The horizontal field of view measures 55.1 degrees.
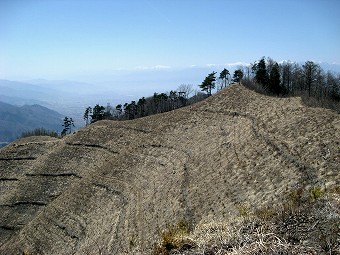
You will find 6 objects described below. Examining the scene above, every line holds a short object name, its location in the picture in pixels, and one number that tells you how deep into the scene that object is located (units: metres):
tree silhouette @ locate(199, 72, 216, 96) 87.81
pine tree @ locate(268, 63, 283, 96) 65.06
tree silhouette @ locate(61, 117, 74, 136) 113.89
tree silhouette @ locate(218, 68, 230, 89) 90.83
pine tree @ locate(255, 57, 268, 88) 68.31
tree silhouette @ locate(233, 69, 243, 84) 78.84
